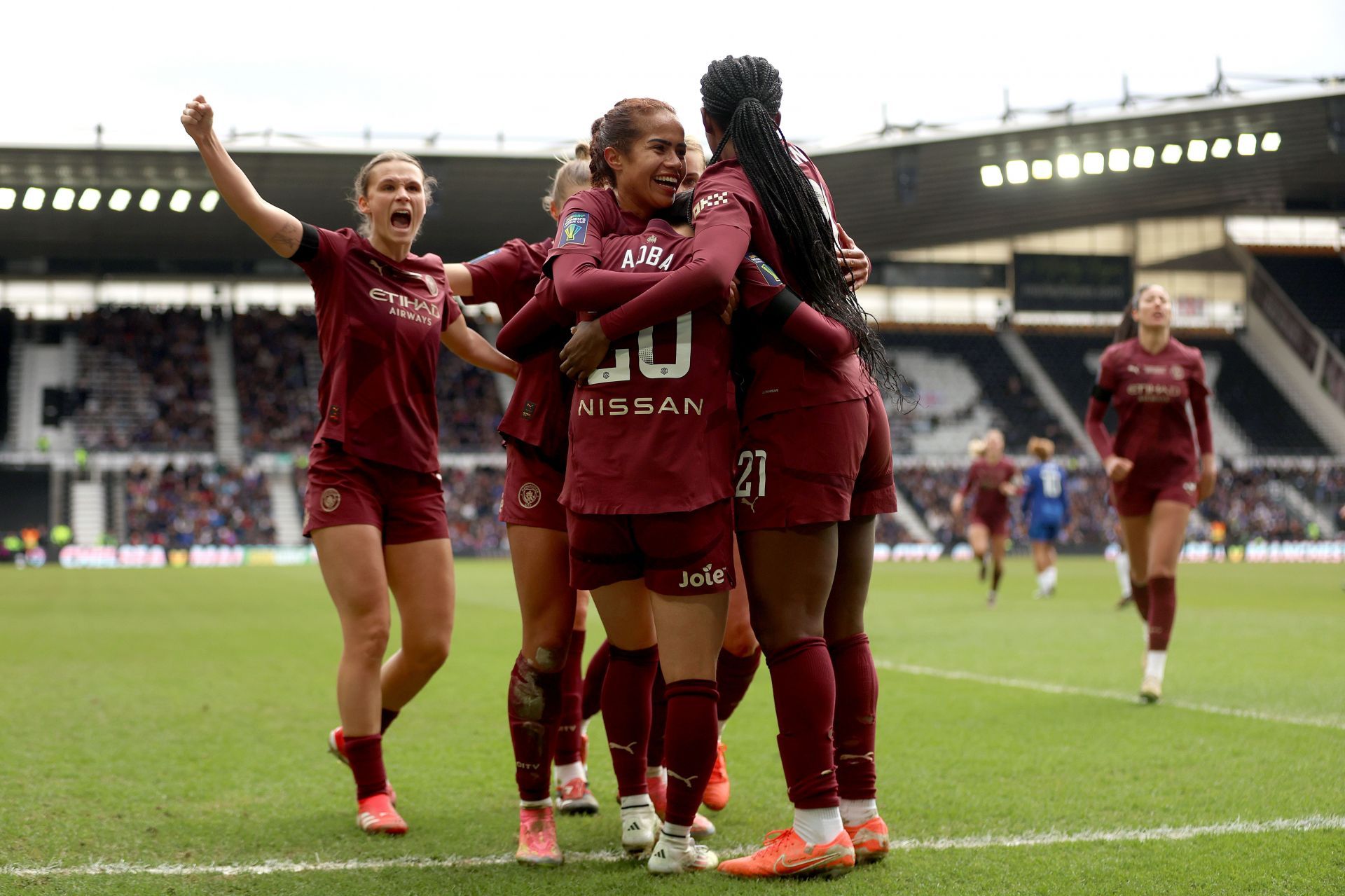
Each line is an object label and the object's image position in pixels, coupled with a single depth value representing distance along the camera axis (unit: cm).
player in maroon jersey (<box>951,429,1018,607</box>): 1641
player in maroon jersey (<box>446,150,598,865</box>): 368
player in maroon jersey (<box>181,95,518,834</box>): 411
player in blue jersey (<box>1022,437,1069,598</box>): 1722
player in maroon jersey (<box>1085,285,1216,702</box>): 691
